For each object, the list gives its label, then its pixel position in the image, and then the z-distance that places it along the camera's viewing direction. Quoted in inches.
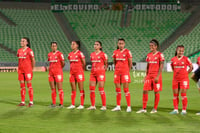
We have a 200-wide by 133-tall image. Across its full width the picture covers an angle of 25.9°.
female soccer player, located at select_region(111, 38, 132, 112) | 555.5
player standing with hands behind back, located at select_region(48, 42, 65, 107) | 597.6
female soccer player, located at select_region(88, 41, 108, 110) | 567.8
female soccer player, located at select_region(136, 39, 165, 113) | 533.0
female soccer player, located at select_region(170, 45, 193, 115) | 526.9
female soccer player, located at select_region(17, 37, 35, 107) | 609.3
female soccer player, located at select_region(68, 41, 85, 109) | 582.6
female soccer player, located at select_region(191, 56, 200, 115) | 507.8
